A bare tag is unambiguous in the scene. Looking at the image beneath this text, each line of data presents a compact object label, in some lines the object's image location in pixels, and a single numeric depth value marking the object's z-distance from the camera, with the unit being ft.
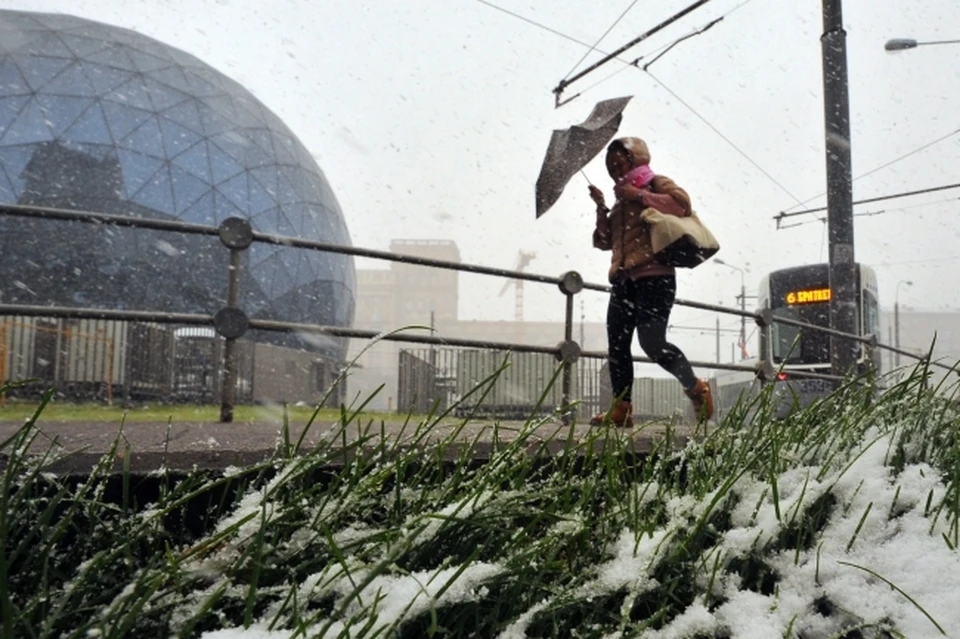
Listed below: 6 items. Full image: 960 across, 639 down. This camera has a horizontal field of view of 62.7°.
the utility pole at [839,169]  24.36
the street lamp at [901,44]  33.40
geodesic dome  80.94
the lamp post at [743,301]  41.61
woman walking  13.30
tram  46.78
